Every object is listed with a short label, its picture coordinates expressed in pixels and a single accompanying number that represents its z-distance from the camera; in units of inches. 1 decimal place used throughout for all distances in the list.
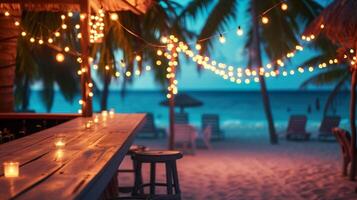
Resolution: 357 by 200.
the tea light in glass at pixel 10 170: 93.3
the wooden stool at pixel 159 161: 183.3
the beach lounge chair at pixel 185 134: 431.8
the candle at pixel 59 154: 112.2
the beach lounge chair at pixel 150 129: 558.9
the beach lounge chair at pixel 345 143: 293.0
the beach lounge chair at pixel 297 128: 530.9
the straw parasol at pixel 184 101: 599.2
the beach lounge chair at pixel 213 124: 550.0
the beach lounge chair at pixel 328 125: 519.7
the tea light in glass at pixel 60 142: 130.0
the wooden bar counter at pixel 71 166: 82.9
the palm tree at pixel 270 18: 492.7
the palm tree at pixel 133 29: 349.1
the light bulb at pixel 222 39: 224.4
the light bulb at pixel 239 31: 211.6
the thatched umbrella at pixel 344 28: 252.2
